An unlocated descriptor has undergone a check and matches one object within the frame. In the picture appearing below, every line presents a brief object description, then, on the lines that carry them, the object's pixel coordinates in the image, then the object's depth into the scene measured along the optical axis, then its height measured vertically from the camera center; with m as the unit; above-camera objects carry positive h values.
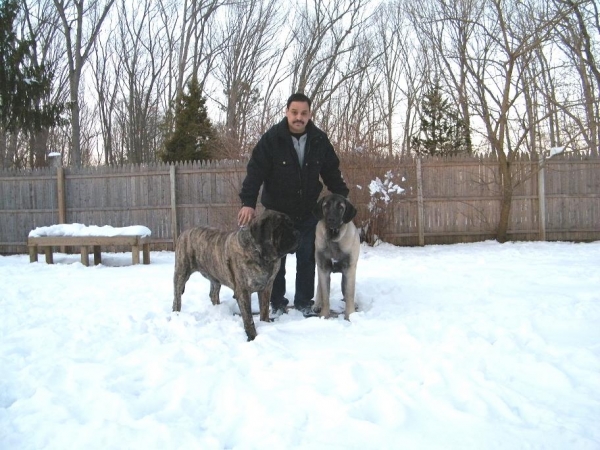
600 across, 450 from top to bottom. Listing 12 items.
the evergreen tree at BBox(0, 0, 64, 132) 12.11 +4.36
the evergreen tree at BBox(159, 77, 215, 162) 16.33 +3.64
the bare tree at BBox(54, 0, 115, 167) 16.66 +7.59
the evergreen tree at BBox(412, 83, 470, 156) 20.75 +4.42
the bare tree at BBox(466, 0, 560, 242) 9.98 +3.49
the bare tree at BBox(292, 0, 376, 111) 20.20 +8.24
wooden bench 8.09 -0.23
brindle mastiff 3.30 -0.24
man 3.94 +0.48
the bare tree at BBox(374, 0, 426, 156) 22.45 +7.49
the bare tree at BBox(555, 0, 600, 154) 10.38 +4.49
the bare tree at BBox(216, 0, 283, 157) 22.31 +8.76
